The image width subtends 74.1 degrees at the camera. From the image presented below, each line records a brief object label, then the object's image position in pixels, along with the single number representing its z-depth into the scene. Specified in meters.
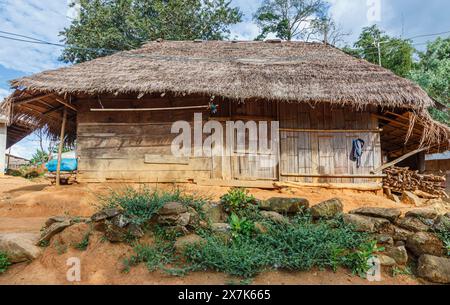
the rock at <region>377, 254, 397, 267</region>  3.75
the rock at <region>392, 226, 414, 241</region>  4.11
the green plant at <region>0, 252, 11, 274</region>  3.72
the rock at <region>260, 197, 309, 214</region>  4.64
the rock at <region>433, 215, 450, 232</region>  4.04
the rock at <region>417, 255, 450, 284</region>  3.53
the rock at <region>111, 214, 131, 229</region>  4.00
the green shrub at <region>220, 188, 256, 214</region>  4.58
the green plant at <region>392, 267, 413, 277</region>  3.69
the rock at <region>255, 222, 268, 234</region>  4.18
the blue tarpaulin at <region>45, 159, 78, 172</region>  8.35
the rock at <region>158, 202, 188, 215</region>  4.13
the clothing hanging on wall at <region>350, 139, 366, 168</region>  8.36
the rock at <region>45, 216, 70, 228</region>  4.61
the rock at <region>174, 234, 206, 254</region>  3.81
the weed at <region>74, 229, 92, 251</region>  4.05
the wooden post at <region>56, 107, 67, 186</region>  8.05
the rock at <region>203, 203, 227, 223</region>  4.54
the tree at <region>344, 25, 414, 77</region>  16.94
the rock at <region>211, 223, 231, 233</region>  4.18
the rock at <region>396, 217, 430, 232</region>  4.12
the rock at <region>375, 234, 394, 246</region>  4.06
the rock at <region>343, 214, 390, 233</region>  4.19
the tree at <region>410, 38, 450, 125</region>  13.97
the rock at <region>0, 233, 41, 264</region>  3.84
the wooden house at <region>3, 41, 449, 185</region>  7.65
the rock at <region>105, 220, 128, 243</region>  4.00
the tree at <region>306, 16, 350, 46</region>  18.70
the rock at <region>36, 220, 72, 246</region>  4.18
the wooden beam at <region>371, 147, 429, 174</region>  8.38
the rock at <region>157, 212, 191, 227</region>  4.12
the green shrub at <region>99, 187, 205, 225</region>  4.16
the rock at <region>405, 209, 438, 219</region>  4.29
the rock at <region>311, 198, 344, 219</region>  4.52
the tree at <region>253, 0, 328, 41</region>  19.09
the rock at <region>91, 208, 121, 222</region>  4.09
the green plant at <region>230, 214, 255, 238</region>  4.10
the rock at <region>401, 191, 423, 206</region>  8.02
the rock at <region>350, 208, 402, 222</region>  4.35
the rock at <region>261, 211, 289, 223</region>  4.35
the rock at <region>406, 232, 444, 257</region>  3.89
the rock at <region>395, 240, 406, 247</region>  4.05
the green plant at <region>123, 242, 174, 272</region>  3.60
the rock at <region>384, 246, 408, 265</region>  3.82
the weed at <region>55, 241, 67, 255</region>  3.96
